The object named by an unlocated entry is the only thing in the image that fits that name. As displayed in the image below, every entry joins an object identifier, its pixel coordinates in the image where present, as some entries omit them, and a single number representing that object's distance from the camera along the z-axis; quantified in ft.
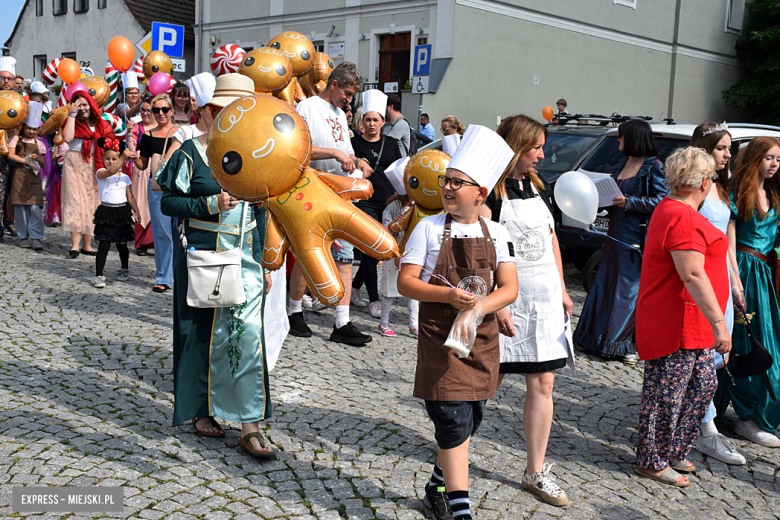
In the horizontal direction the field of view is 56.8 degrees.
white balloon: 14.37
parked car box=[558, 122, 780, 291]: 25.34
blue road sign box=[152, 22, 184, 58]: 40.11
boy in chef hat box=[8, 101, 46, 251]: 32.53
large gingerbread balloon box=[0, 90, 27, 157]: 31.07
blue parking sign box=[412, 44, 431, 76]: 43.59
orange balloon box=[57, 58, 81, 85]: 43.60
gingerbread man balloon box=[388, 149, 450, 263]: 16.84
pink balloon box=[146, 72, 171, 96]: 34.09
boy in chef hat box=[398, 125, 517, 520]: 9.80
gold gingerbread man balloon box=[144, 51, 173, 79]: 39.11
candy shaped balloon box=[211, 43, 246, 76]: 20.93
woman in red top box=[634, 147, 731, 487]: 11.98
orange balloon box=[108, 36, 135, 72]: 39.55
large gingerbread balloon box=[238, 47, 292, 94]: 15.15
